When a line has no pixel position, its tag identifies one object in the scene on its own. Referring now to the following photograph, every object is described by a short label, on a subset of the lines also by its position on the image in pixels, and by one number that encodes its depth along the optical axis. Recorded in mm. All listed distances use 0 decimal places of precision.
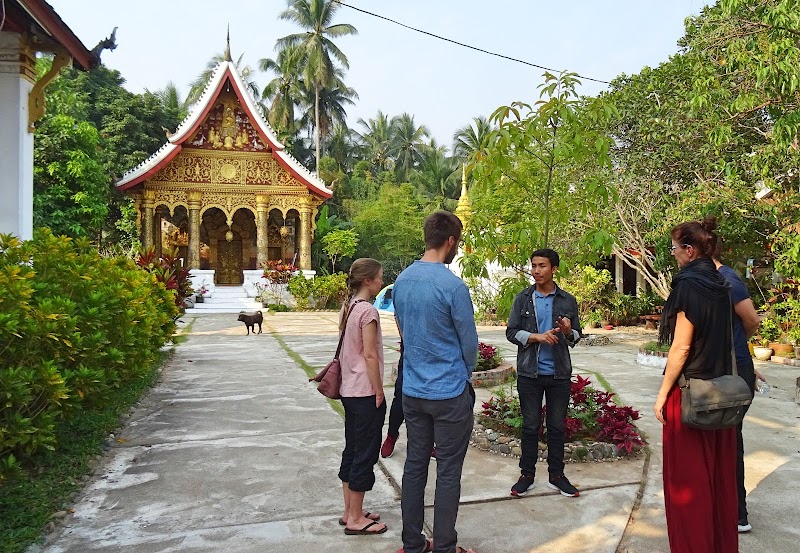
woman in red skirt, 2740
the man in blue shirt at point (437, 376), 2789
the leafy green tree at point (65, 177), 18891
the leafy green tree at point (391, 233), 30328
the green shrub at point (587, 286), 15250
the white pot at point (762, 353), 10016
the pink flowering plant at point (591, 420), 4719
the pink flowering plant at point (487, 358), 8242
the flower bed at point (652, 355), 9281
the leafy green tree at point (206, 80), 38281
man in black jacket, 3836
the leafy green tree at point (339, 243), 25936
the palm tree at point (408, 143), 49031
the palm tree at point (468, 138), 42284
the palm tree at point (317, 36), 35906
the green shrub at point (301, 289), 22250
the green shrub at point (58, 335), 3650
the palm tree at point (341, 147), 41812
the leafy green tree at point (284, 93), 37875
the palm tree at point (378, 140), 49719
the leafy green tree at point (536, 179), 4582
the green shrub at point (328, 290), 22562
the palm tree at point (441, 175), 41812
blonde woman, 3289
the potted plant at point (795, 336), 9617
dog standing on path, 13852
